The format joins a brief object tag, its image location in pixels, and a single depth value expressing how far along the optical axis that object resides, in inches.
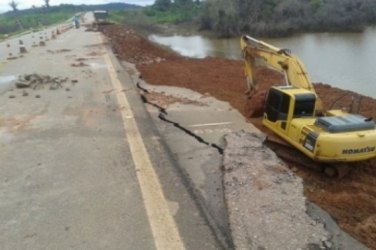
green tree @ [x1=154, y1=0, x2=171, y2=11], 4436.5
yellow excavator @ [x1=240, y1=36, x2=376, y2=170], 281.7
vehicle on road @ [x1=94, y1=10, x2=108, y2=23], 3407.2
